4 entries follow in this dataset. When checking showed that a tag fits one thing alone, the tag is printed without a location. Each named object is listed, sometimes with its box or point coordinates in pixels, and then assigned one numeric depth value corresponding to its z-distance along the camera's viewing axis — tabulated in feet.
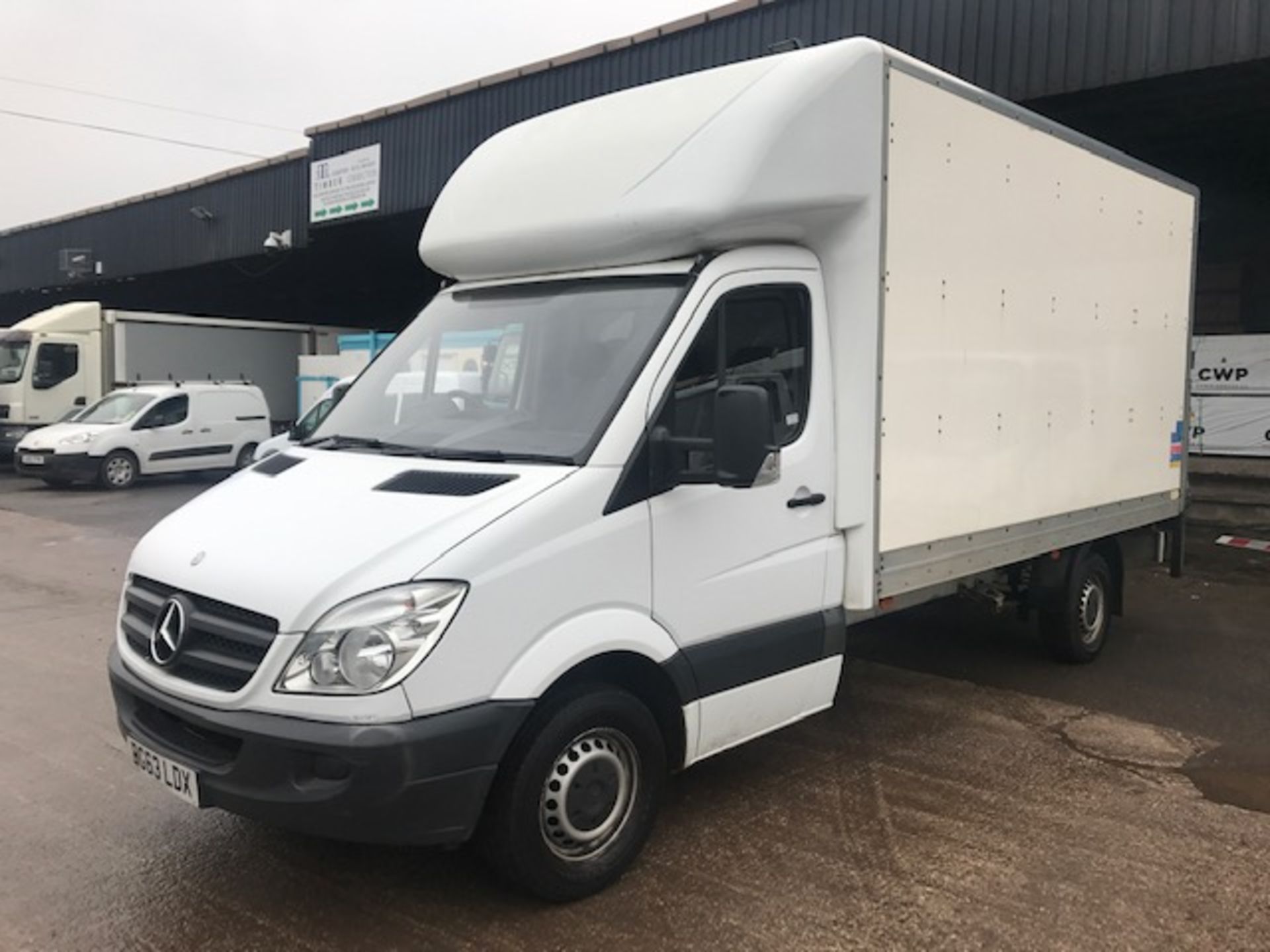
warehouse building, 29.81
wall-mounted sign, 55.77
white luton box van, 10.20
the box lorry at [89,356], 65.51
